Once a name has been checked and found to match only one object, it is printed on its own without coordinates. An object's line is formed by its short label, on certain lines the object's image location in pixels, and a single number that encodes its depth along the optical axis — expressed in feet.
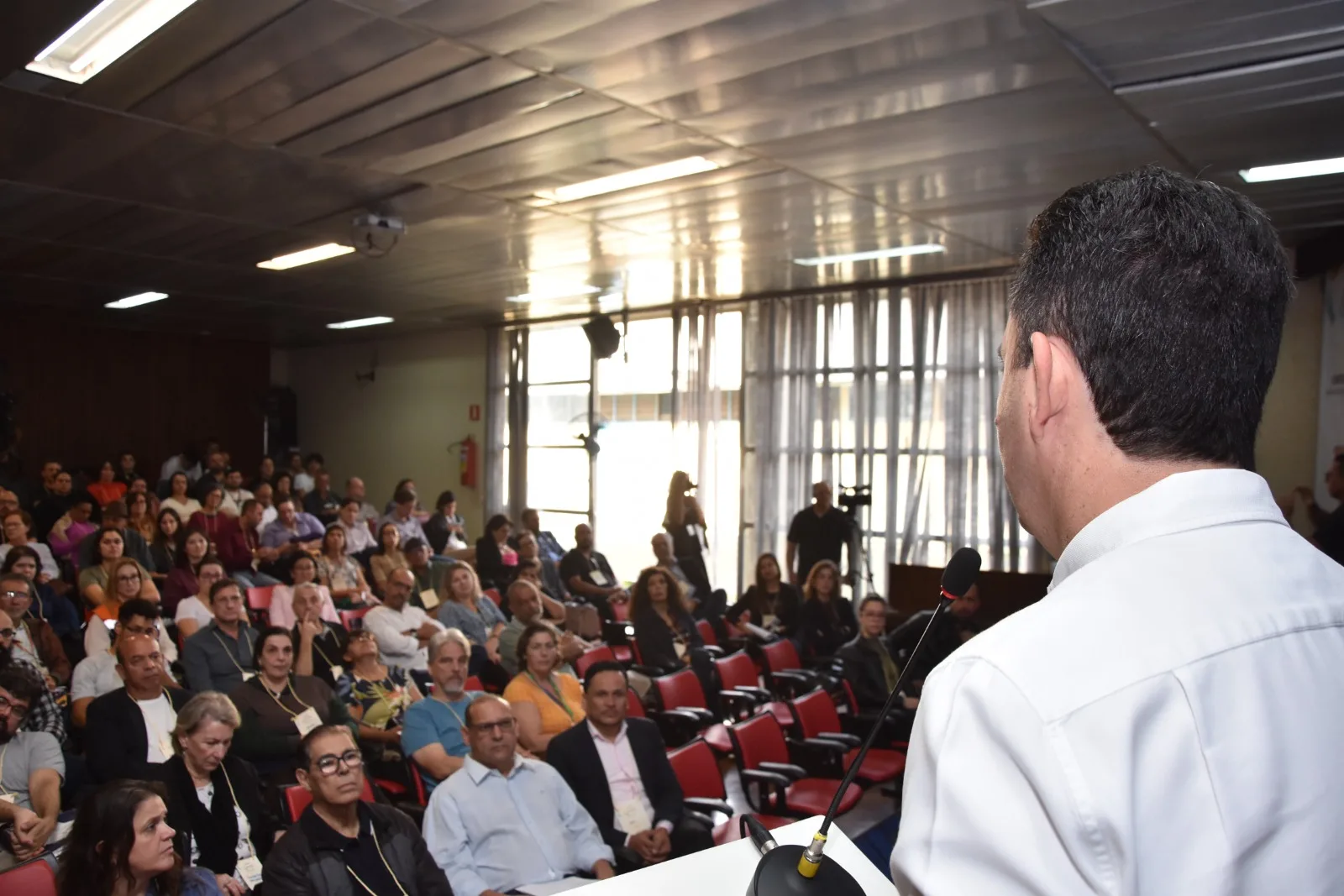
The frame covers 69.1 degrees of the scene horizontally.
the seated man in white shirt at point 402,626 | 20.61
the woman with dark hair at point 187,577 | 22.93
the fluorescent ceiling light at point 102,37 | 11.39
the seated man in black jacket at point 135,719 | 12.80
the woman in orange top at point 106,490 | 34.60
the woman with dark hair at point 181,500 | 30.25
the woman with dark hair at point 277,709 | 14.82
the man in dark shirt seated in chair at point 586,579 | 30.09
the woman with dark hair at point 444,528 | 34.14
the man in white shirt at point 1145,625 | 1.73
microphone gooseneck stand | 2.65
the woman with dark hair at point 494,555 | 30.83
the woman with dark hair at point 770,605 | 26.07
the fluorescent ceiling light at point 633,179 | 17.24
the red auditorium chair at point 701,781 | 13.98
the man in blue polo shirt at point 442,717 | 14.07
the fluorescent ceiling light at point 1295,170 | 16.39
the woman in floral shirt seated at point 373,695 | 15.94
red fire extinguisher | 42.27
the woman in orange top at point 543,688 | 16.46
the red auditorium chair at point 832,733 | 15.97
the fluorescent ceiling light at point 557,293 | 31.91
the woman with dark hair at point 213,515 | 28.73
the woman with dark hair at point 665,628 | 20.88
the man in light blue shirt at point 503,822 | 11.37
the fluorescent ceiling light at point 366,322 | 39.63
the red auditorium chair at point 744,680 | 18.56
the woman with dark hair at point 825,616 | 23.80
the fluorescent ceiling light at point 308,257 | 25.38
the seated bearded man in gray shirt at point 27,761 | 11.60
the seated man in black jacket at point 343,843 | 9.70
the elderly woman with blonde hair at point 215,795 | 11.38
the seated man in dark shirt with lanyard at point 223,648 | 17.01
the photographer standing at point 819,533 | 28.81
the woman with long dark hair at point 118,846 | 8.68
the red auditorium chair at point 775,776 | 14.24
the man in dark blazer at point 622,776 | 13.08
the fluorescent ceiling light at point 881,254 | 24.31
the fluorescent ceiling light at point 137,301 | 34.50
